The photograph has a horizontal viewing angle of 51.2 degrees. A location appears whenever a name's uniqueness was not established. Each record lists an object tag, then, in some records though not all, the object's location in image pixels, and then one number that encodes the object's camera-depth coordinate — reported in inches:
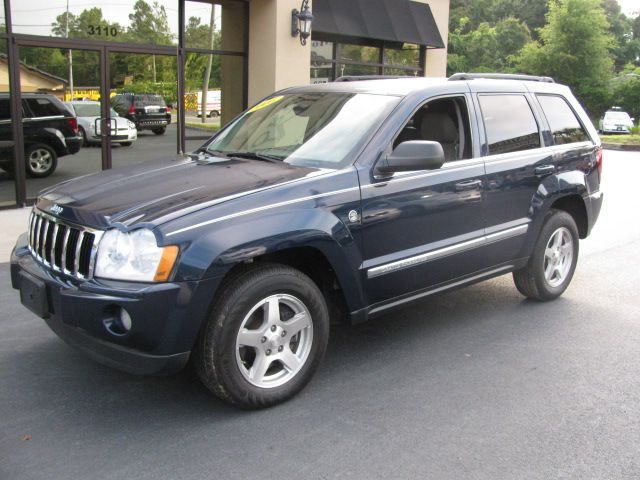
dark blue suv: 128.1
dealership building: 376.5
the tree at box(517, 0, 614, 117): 1803.6
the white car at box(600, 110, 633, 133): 1350.9
